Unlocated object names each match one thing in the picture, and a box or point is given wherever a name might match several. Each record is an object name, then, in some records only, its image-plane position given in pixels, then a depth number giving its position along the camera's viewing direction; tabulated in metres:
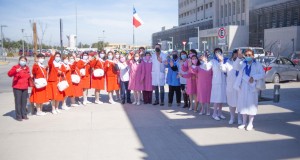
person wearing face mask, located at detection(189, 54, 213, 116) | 7.11
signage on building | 11.63
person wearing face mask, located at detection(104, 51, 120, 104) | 8.83
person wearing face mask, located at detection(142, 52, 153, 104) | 8.69
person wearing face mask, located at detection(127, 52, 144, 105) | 8.69
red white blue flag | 12.78
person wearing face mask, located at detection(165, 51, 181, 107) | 8.30
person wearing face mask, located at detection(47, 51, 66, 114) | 7.43
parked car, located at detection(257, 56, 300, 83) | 13.21
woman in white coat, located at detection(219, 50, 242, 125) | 6.32
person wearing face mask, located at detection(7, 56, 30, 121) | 6.81
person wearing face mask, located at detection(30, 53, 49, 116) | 7.15
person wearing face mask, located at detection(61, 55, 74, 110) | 8.01
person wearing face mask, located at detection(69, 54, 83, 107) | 8.43
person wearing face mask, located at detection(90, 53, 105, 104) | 8.75
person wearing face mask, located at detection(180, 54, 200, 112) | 7.55
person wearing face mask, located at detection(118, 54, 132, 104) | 8.85
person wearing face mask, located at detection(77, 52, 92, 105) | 8.64
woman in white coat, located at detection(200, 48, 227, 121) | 6.75
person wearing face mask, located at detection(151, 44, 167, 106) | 8.54
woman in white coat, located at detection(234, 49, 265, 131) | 5.89
